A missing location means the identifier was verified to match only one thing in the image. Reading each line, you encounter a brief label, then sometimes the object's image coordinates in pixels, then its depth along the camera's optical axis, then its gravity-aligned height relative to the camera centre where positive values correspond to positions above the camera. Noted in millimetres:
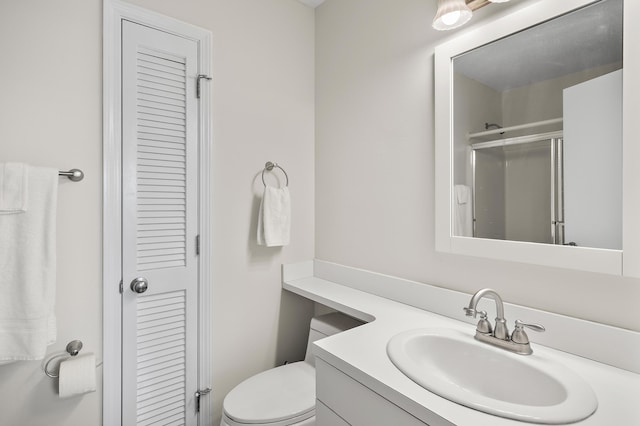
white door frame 1309 +66
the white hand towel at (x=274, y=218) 1705 -22
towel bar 1213 +152
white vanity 725 -436
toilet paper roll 1160 -614
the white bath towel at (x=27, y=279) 1078 -231
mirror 888 +259
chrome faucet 950 -374
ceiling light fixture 1149 +750
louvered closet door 1373 -54
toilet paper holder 1208 -558
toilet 1221 -782
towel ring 1795 +270
